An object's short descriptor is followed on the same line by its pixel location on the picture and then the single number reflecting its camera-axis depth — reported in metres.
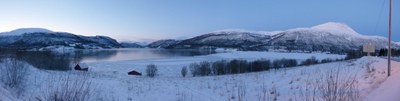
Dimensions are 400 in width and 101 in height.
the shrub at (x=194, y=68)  66.91
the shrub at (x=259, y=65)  75.19
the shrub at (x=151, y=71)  66.04
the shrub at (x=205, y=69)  68.56
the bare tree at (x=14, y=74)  17.53
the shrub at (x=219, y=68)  70.81
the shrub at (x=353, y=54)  80.26
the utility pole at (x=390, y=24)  18.19
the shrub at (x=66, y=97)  7.40
